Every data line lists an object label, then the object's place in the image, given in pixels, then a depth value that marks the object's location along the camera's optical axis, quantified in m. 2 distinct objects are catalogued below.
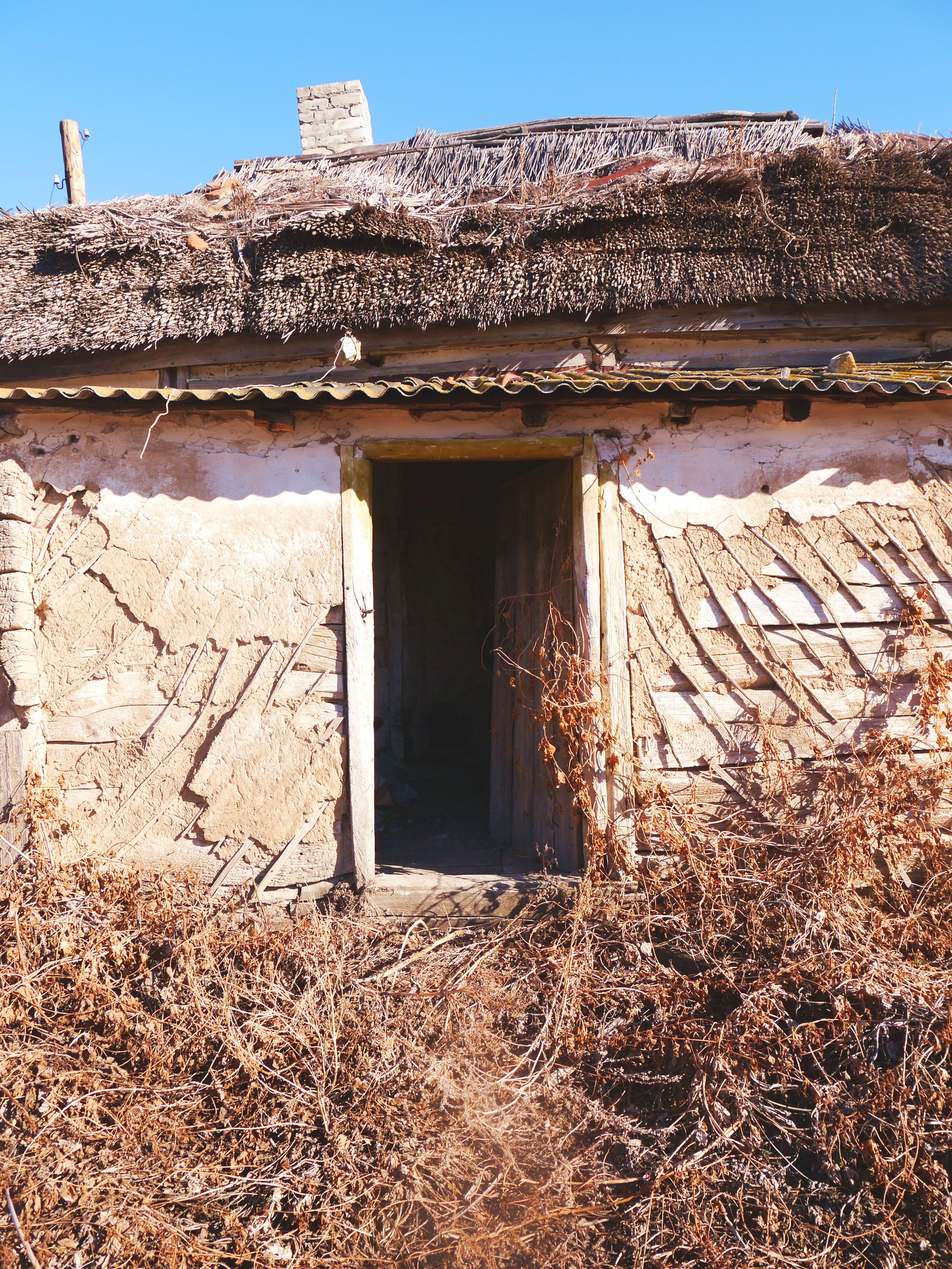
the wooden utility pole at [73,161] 6.64
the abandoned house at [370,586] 3.77
